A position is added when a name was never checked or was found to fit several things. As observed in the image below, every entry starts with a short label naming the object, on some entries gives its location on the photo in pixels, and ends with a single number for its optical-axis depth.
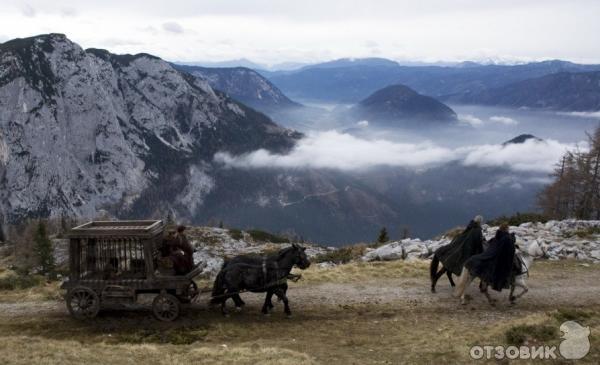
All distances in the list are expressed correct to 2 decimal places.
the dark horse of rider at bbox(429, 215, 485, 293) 20.14
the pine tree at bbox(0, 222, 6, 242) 146.94
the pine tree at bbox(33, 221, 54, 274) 74.69
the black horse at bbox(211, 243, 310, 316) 18.19
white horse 19.52
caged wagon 17.66
